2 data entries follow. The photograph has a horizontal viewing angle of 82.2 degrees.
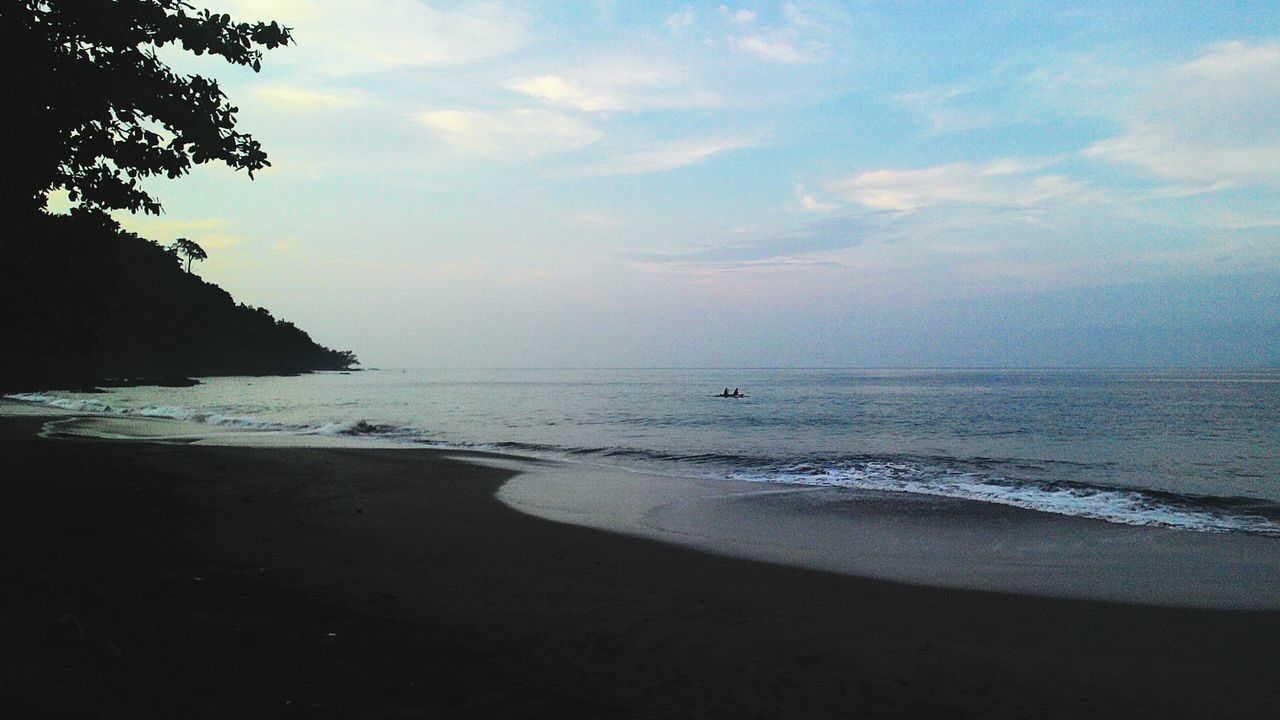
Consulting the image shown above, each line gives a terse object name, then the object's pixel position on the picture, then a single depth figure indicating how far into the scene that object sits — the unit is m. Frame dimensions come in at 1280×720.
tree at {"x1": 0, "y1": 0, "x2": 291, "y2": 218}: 7.88
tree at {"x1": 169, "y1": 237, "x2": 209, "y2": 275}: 148.00
